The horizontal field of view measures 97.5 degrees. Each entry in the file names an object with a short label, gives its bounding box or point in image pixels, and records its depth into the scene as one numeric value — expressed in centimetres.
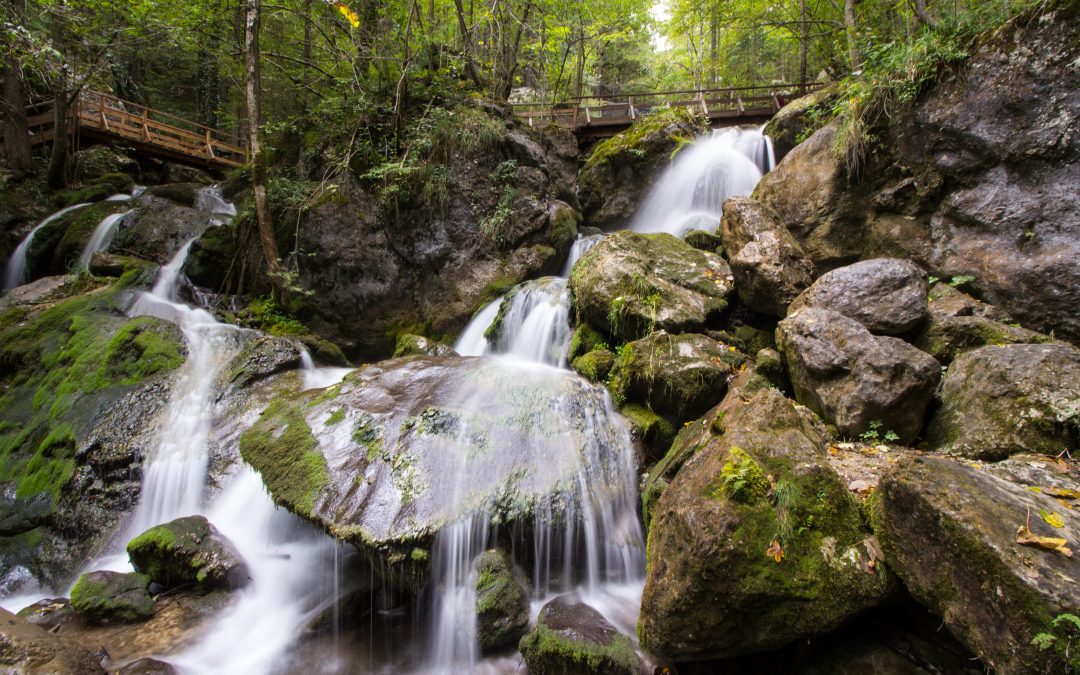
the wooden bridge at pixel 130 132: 1401
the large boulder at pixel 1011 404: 337
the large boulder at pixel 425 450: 425
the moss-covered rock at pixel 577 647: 326
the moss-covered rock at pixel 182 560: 443
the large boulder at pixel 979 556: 207
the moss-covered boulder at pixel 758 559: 278
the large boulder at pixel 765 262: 594
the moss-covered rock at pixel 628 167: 1194
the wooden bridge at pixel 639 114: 1548
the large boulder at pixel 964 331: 451
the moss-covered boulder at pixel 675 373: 529
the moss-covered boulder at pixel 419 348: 809
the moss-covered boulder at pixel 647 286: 631
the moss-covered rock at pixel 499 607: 383
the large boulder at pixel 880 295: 482
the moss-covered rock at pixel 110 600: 407
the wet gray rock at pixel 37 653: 301
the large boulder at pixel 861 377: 409
